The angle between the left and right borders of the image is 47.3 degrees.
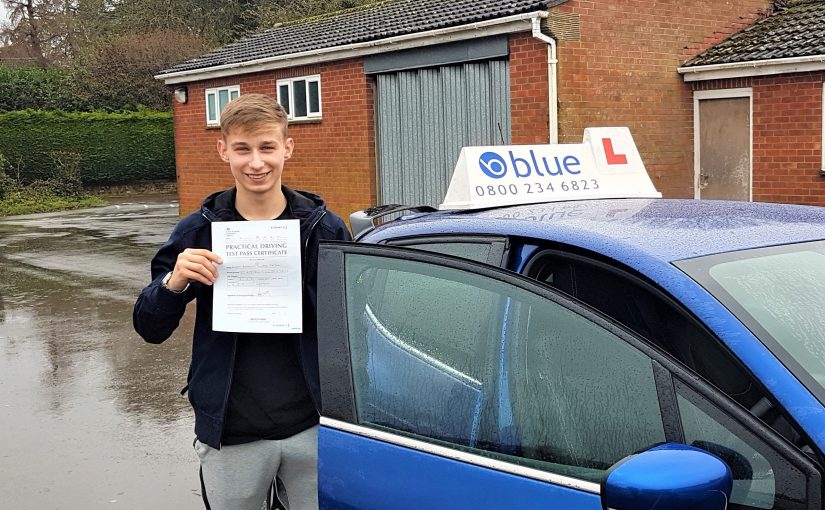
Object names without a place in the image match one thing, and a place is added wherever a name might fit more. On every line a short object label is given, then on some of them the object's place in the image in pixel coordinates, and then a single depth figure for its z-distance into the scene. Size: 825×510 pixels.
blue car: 1.88
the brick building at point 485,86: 12.82
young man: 2.62
